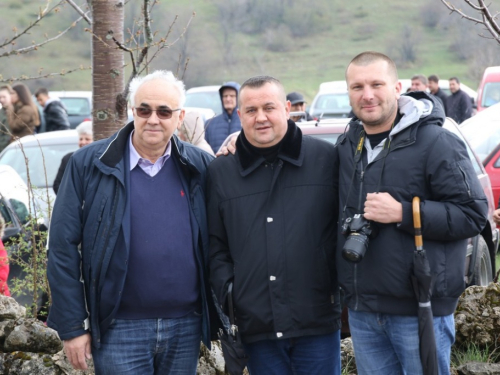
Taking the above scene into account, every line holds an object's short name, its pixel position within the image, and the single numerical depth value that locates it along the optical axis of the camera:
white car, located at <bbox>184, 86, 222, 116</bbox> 23.41
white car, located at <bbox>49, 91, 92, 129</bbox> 22.58
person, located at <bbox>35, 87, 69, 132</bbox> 14.45
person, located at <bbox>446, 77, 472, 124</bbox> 17.27
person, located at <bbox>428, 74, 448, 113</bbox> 17.22
